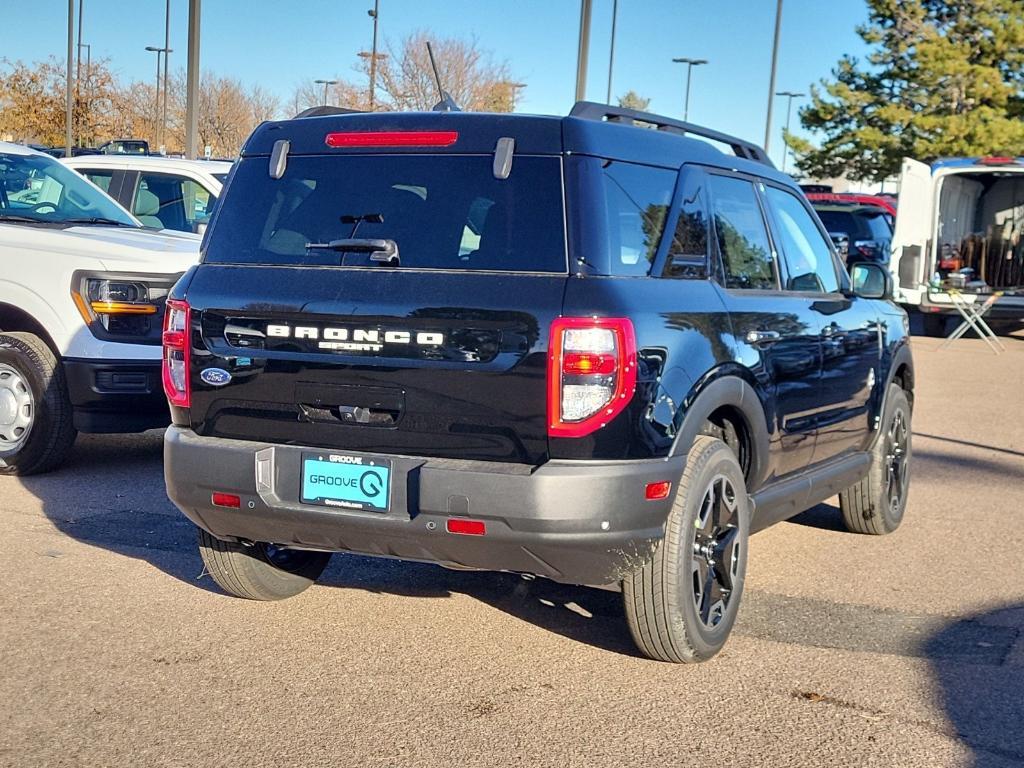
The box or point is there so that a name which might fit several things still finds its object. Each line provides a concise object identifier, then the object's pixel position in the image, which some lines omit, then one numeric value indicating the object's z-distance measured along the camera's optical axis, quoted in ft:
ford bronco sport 14.19
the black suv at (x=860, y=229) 72.90
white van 62.95
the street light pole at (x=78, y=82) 157.38
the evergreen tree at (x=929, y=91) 136.15
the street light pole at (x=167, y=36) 160.09
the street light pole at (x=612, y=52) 123.75
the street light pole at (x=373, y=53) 109.34
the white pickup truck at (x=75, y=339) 25.41
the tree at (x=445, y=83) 132.98
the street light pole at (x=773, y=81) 119.55
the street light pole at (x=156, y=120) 188.24
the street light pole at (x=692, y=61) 199.30
